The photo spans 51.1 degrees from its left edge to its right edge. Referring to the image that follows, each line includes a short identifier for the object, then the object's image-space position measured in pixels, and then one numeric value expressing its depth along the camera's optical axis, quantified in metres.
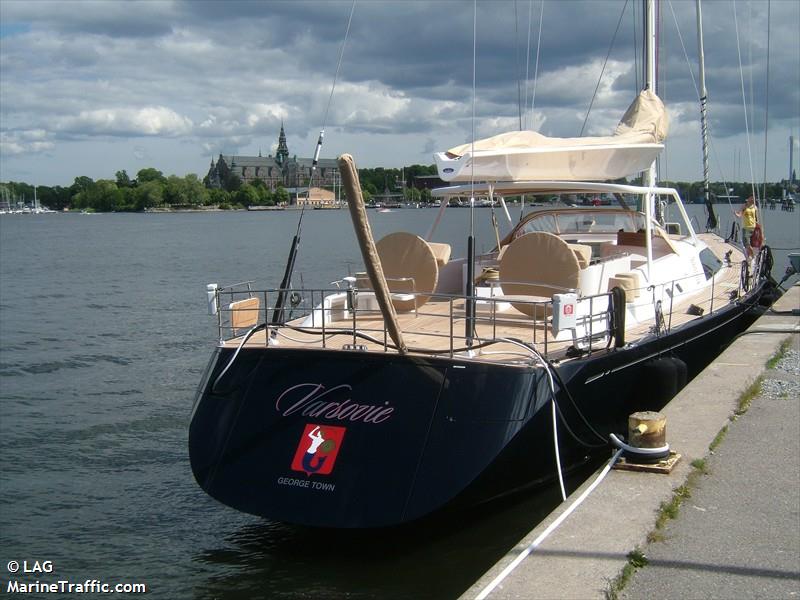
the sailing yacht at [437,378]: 6.93
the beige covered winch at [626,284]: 10.03
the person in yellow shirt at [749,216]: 19.31
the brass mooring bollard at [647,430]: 6.76
